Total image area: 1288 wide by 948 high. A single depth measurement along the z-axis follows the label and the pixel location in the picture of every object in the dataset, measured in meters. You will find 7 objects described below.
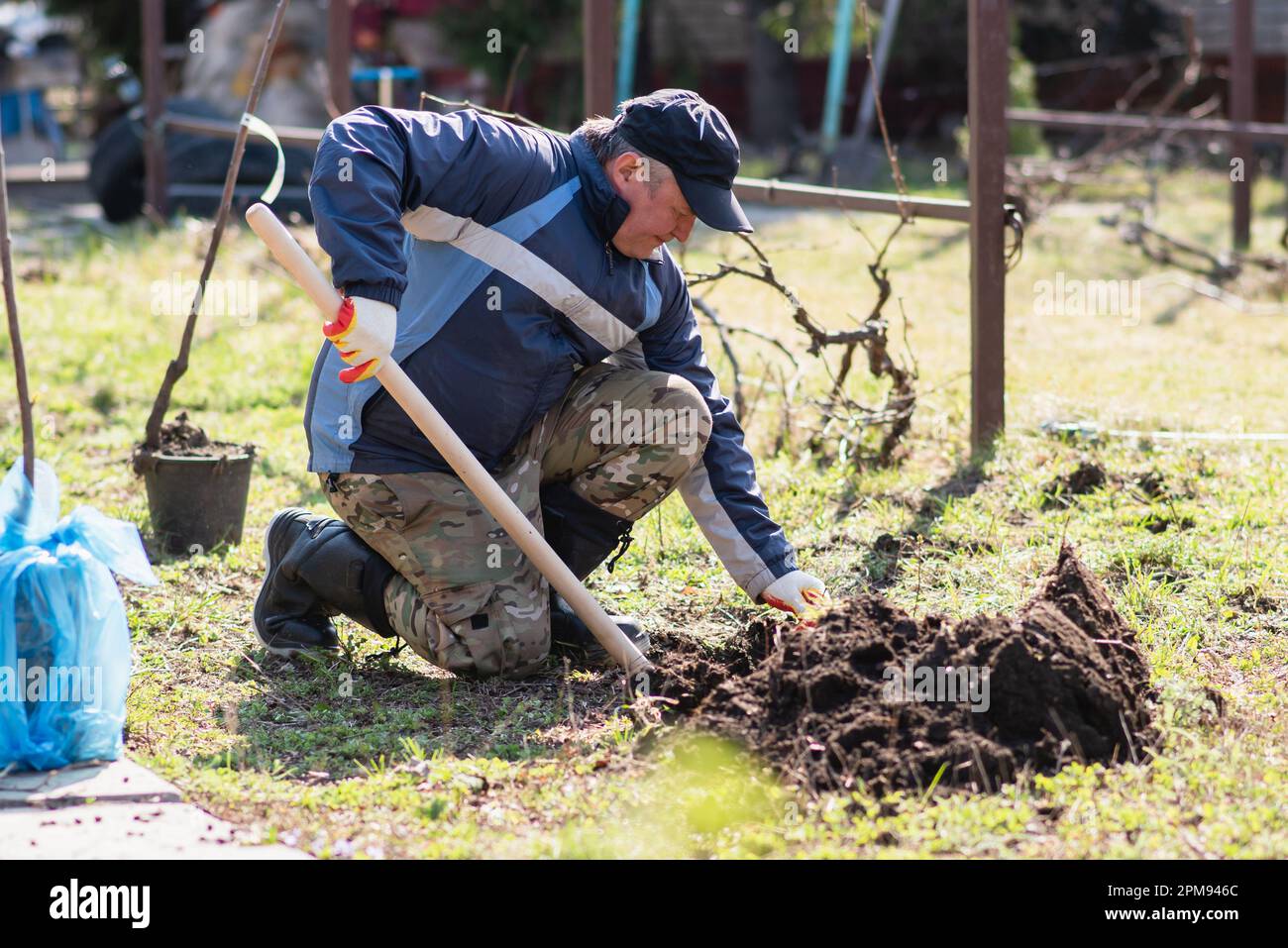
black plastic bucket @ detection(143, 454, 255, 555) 9.08
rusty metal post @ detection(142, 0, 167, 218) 20.03
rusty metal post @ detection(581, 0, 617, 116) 11.19
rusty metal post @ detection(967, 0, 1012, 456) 9.96
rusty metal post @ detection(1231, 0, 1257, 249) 19.89
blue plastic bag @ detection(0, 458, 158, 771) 5.90
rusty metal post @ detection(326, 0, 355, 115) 16.04
